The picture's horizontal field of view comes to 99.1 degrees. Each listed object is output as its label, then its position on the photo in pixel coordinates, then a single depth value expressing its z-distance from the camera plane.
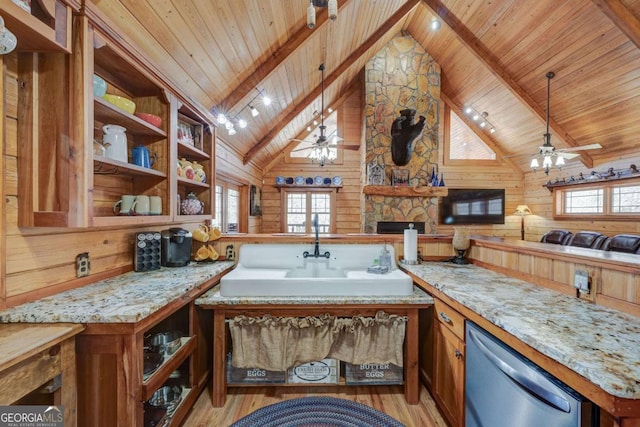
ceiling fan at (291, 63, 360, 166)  3.91
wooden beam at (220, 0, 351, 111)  2.80
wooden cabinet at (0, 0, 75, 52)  0.97
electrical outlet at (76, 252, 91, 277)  1.45
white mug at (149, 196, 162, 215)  1.74
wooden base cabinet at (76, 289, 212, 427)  1.11
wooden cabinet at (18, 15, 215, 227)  1.15
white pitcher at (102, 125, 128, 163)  1.43
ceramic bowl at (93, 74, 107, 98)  1.29
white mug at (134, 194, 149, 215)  1.64
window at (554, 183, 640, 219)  4.99
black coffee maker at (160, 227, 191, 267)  2.01
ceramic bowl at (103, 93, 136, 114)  1.43
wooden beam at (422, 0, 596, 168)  4.33
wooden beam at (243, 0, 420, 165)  4.15
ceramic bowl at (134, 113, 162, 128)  1.66
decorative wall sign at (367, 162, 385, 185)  5.34
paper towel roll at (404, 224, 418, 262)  2.23
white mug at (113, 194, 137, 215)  1.60
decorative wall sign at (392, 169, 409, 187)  5.35
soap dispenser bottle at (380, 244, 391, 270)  2.19
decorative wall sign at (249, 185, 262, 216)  5.45
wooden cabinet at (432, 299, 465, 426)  1.49
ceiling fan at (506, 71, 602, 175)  4.01
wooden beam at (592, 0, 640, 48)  2.98
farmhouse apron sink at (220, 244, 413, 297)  1.80
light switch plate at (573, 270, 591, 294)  1.36
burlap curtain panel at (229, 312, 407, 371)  1.80
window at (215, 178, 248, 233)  4.24
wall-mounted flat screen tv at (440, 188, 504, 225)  6.88
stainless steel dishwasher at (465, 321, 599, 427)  0.85
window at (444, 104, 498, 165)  6.98
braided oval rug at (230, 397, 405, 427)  1.72
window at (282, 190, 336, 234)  6.62
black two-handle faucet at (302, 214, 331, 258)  2.23
